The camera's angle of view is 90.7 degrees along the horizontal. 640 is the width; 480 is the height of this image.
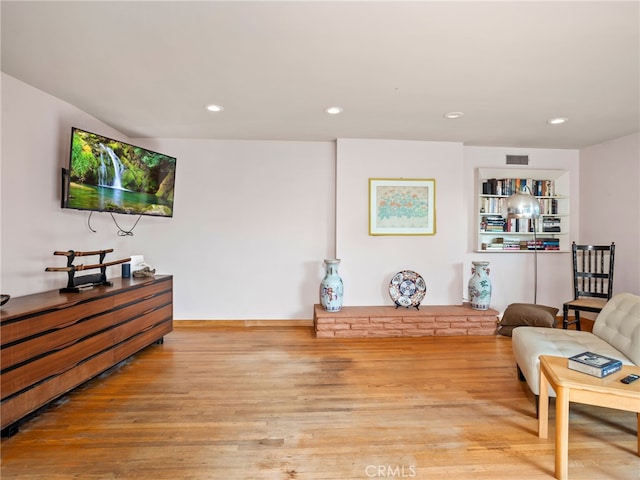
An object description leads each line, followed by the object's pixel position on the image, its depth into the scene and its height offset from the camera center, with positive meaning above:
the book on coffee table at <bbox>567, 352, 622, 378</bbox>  1.74 -0.67
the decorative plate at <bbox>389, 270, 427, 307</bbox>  4.19 -0.59
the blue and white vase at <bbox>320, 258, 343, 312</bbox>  3.97 -0.58
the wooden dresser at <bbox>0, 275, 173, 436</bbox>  1.91 -0.73
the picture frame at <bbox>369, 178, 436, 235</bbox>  4.27 +0.52
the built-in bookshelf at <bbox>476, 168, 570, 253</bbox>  4.52 +0.48
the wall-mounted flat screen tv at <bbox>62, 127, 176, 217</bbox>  2.75 +0.63
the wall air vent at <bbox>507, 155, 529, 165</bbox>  4.61 +1.25
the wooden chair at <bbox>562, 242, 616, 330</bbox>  3.65 -0.41
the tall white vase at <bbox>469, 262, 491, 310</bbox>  4.08 -0.55
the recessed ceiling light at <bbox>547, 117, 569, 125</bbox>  3.43 +1.38
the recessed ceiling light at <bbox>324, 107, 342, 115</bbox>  3.15 +1.35
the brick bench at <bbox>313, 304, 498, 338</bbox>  3.84 -0.97
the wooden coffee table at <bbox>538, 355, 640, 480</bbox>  1.60 -0.77
